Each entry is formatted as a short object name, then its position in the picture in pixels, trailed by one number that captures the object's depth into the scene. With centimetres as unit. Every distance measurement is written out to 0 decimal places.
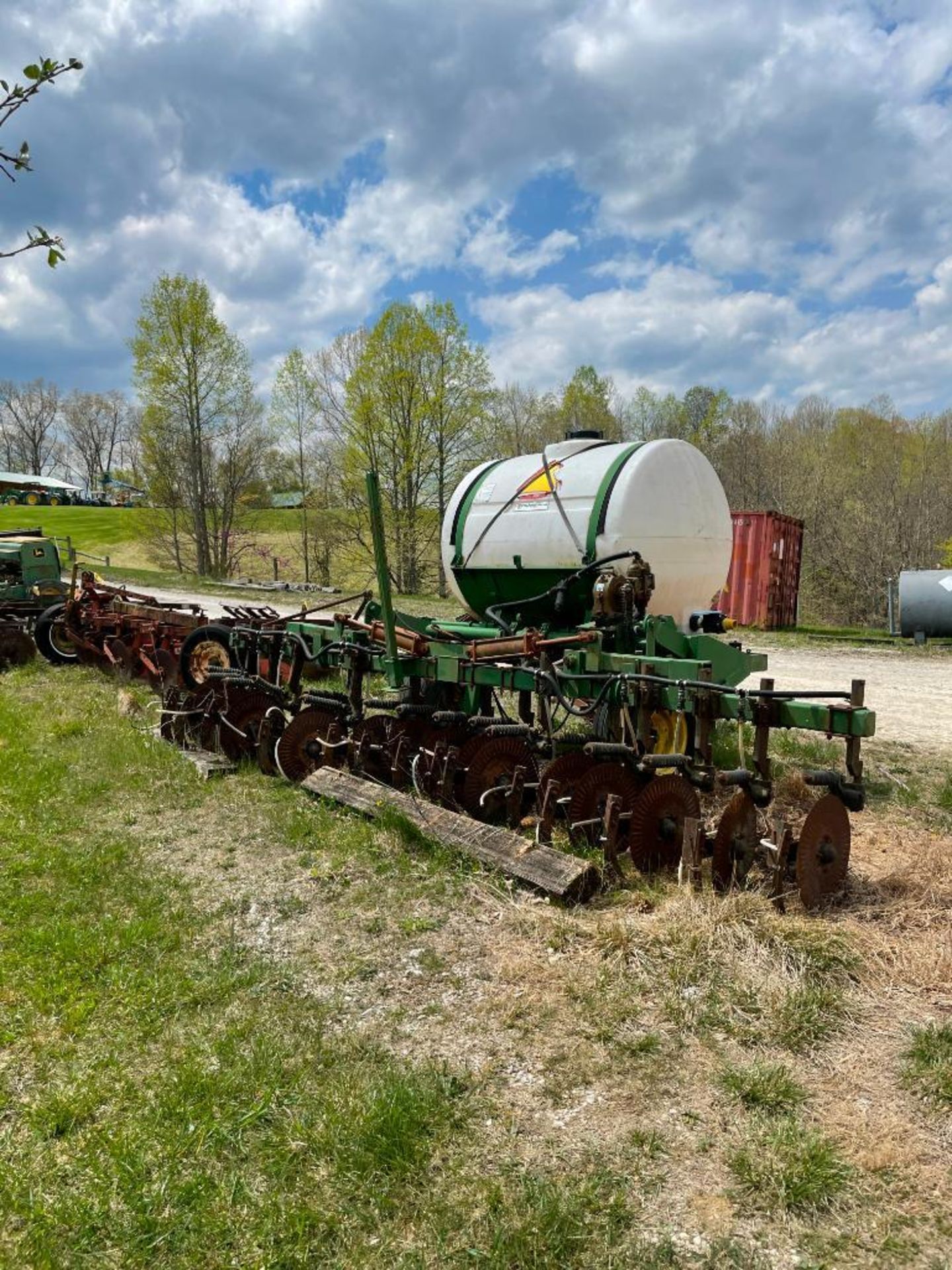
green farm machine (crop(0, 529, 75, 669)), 1147
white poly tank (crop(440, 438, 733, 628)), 617
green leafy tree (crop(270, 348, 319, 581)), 2847
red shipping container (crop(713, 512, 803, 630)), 1772
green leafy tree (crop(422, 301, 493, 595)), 2406
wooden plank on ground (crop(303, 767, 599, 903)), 432
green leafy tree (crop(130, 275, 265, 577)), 2812
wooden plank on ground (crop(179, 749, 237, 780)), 663
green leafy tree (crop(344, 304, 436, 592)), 2406
